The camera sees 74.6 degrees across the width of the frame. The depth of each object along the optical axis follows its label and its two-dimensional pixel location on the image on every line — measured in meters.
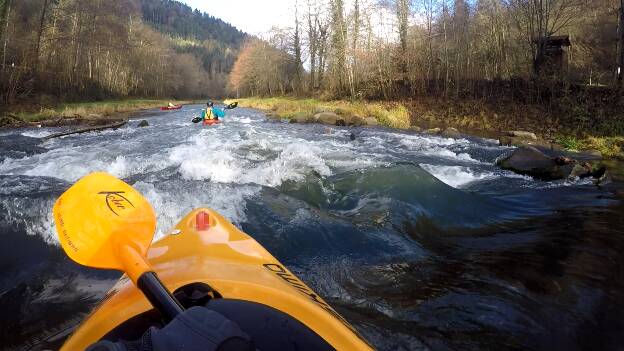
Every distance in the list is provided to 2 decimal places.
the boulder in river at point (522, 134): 12.01
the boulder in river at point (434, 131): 13.50
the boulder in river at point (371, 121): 15.88
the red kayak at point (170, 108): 30.68
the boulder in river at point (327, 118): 16.52
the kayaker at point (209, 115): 16.05
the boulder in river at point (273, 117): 19.16
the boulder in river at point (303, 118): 17.16
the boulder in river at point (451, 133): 12.82
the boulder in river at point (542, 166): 6.86
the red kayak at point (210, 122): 15.90
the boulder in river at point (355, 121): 15.94
